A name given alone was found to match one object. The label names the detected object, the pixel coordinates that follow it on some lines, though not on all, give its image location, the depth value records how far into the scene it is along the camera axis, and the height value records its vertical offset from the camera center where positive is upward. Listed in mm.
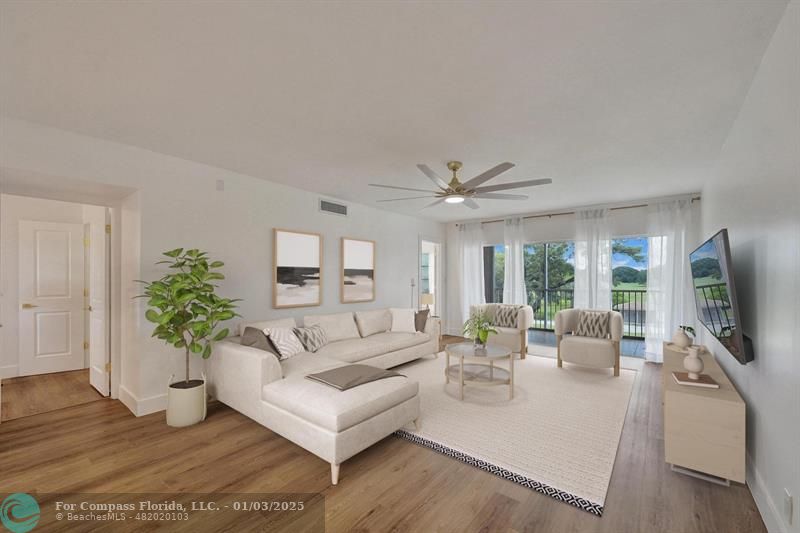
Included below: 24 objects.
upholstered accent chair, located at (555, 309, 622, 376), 4617 -1153
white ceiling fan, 2926 +763
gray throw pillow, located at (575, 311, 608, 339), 4984 -876
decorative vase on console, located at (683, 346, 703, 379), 2527 -735
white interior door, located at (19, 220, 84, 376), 4504 -474
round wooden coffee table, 3654 -1240
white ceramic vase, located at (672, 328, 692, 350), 3478 -763
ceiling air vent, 5070 +861
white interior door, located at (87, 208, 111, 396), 3809 -469
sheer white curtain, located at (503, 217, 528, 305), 6570 +18
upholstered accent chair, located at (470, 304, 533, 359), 5480 -992
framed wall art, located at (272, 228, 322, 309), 4473 -72
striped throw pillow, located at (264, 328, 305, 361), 3605 -841
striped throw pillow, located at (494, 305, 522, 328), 5766 -872
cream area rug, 2328 -1453
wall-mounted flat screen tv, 2046 -203
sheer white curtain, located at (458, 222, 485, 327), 7289 +37
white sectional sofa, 2334 -1069
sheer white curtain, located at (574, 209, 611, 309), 5727 +93
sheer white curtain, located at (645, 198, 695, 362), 5133 -114
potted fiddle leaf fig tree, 3047 -471
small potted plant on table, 3928 -763
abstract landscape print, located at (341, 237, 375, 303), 5426 -106
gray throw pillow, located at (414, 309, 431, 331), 5566 -911
